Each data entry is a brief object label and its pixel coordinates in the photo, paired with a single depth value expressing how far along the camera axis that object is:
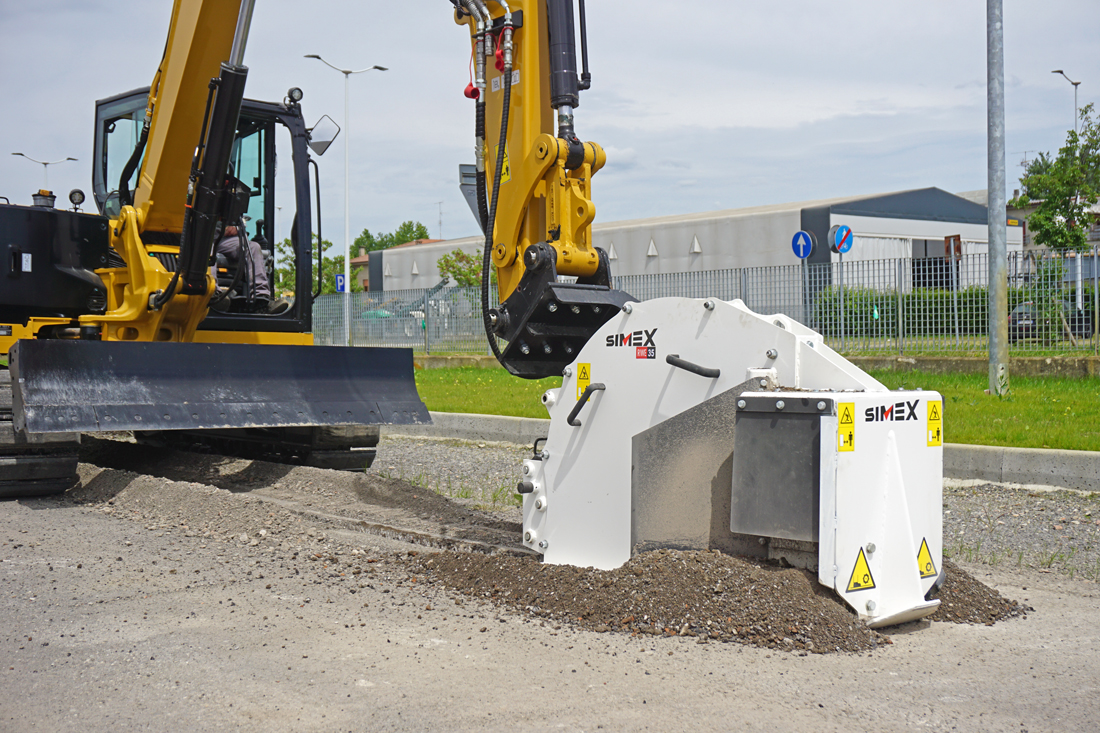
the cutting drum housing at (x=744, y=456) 3.85
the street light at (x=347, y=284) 24.80
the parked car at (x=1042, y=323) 14.29
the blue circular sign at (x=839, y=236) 17.30
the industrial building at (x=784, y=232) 35.19
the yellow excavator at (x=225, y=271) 5.46
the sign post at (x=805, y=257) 16.90
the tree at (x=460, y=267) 47.09
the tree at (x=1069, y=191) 29.02
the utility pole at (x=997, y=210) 11.68
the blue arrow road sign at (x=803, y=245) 16.66
